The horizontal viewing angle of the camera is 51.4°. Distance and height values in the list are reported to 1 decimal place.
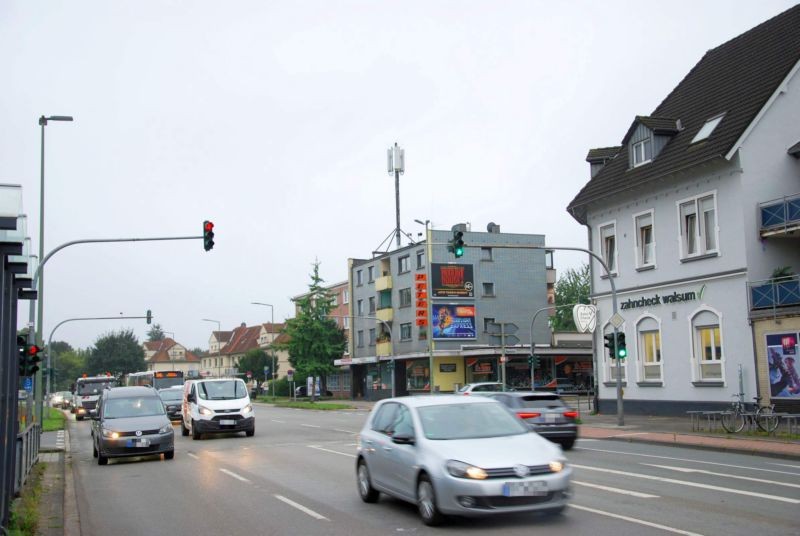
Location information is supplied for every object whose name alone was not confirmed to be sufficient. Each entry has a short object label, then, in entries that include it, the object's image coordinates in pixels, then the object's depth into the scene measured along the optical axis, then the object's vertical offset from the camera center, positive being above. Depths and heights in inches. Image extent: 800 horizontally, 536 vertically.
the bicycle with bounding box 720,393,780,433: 874.8 -71.2
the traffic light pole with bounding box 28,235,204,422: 900.0 +55.6
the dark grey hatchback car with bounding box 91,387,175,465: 739.4 -54.3
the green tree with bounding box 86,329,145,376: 4436.5 +62.7
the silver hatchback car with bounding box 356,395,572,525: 357.4 -46.4
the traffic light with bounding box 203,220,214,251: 903.7 +139.9
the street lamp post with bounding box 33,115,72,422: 1119.6 +102.0
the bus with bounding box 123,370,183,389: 2012.8 -32.7
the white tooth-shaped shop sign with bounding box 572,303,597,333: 1342.3 +61.9
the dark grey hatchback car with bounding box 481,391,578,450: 767.1 -54.1
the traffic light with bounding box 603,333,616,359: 1066.1 +16.4
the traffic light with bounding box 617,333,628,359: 1057.5 +9.0
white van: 1021.2 -53.9
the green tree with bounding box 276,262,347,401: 2768.2 +82.1
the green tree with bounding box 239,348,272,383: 3860.7 +3.8
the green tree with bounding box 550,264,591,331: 3909.9 +312.4
